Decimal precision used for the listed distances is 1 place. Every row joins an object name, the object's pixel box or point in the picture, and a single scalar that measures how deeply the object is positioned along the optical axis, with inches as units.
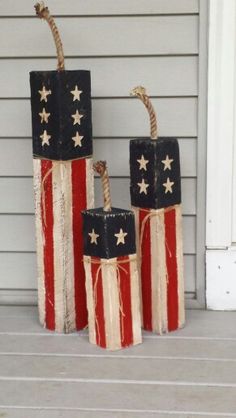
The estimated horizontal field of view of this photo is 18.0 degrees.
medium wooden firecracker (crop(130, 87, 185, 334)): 99.7
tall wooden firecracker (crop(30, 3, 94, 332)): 99.1
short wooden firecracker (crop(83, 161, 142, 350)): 96.2
